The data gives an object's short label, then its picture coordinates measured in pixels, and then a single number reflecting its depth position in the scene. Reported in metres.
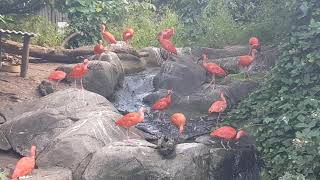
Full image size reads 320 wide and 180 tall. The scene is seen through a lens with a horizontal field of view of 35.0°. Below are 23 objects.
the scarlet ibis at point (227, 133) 7.07
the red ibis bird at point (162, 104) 8.31
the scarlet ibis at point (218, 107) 7.96
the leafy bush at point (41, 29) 12.40
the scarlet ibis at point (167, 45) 9.95
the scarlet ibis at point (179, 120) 7.70
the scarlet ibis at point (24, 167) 5.98
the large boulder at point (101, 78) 9.73
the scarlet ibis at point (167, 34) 10.76
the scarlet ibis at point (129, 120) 7.26
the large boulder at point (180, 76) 9.66
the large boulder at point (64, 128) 6.91
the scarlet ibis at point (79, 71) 8.60
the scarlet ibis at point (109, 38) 10.67
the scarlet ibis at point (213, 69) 9.13
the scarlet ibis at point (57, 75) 9.11
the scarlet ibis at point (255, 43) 10.04
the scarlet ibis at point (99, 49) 10.35
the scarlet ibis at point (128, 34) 11.12
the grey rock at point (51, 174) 6.31
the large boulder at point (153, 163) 6.50
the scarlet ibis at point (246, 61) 9.36
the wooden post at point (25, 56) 10.03
